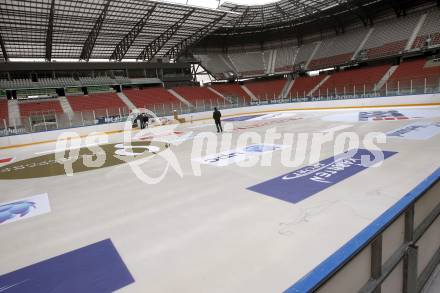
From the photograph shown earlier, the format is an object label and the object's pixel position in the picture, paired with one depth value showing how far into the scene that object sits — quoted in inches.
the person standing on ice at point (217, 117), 631.2
